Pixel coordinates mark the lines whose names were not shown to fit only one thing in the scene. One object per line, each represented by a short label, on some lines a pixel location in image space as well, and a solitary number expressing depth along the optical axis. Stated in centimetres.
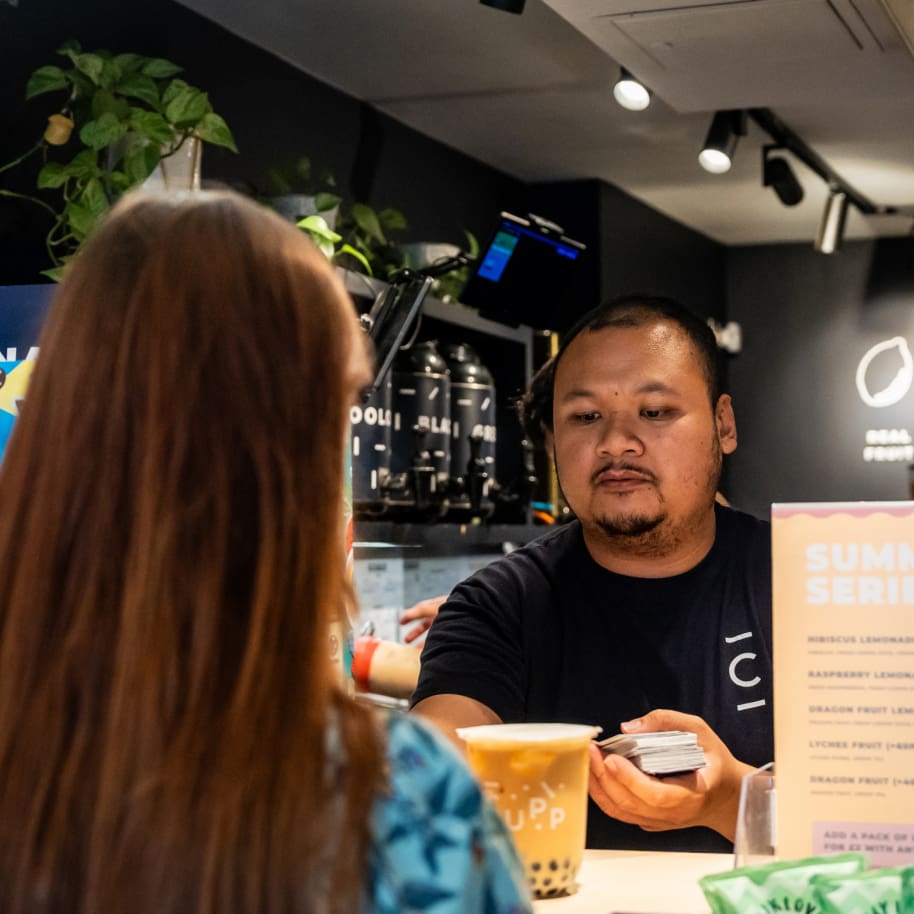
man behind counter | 213
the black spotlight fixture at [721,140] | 493
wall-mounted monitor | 427
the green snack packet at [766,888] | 117
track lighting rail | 532
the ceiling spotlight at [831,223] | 654
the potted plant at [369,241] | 393
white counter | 137
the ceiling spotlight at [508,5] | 319
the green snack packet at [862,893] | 116
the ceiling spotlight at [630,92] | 441
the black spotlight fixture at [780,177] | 572
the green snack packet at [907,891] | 116
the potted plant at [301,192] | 343
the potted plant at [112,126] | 287
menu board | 131
